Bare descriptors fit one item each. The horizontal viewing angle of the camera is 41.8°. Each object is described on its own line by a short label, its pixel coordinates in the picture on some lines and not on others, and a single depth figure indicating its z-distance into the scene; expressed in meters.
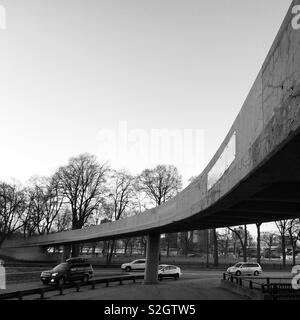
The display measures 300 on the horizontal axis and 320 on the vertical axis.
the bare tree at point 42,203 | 68.46
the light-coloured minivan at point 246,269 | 42.06
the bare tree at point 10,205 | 70.50
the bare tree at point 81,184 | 64.44
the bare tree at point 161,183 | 63.34
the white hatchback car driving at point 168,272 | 38.03
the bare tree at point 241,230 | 57.26
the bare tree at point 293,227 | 59.94
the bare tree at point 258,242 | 55.96
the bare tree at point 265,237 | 104.51
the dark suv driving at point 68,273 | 28.94
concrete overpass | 6.87
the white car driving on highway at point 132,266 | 50.03
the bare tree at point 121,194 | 65.62
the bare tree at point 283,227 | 61.19
